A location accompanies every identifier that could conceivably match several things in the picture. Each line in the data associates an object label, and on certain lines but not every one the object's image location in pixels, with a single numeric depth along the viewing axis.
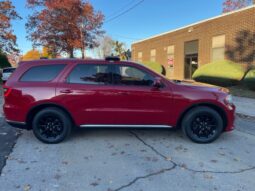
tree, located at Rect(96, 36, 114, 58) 45.20
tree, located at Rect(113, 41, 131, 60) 43.89
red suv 4.09
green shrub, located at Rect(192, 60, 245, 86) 11.82
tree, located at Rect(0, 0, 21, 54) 19.24
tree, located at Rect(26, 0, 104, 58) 22.44
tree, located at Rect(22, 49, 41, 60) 64.84
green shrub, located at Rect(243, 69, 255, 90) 10.17
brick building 12.71
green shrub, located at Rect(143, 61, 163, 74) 18.76
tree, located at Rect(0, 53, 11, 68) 24.34
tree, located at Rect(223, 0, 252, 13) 30.11
